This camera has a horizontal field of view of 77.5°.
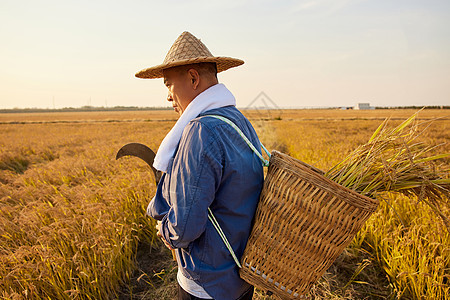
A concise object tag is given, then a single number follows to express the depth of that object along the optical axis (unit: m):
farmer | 1.10
